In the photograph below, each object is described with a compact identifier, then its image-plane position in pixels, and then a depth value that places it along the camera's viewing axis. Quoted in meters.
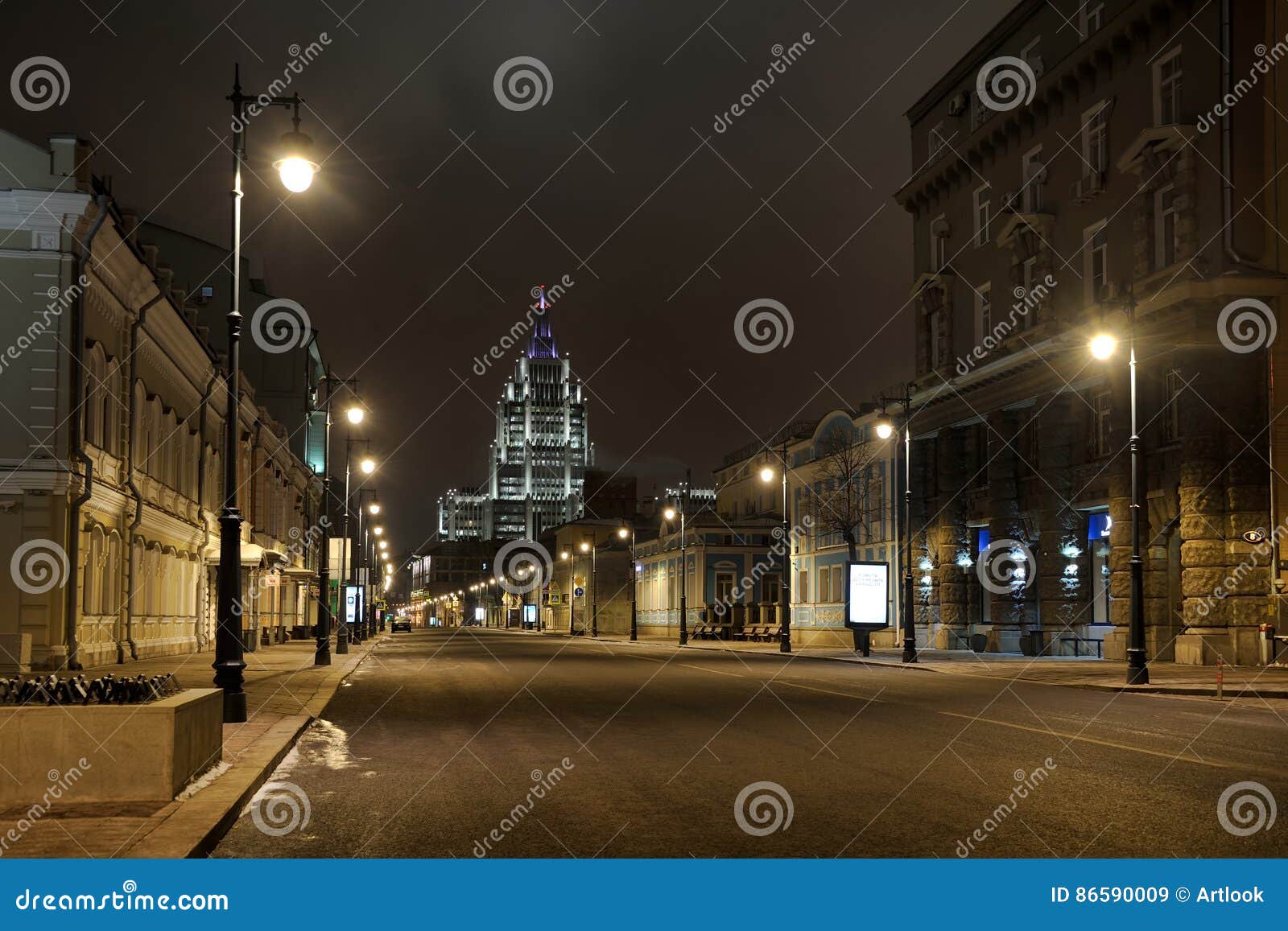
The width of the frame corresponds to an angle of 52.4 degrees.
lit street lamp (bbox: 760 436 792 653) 48.78
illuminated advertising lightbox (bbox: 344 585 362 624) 61.00
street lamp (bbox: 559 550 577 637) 104.51
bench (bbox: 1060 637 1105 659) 42.87
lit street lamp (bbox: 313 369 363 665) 37.34
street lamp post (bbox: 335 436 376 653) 48.50
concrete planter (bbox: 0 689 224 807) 9.22
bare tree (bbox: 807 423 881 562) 58.00
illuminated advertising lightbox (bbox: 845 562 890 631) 42.56
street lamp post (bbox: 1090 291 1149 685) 27.97
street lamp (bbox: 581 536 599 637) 93.06
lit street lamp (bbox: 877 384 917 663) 39.22
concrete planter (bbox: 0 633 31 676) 26.63
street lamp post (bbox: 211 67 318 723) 15.97
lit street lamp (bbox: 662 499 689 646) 63.09
